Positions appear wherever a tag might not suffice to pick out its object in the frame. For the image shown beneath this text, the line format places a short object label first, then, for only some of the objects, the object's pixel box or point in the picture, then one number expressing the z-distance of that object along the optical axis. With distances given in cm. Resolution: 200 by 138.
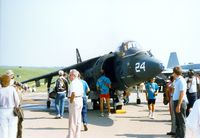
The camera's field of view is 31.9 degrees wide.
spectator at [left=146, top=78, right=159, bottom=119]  1246
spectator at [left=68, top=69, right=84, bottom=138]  824
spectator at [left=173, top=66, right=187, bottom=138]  803
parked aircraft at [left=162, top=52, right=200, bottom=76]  9271
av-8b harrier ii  1291
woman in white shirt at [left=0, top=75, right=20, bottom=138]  646
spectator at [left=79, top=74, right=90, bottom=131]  998
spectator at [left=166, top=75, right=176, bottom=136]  915
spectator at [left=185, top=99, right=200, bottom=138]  334
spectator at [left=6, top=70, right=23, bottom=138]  728
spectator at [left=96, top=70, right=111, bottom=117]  1366
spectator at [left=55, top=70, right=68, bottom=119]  1340
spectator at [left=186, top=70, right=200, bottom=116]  1119
